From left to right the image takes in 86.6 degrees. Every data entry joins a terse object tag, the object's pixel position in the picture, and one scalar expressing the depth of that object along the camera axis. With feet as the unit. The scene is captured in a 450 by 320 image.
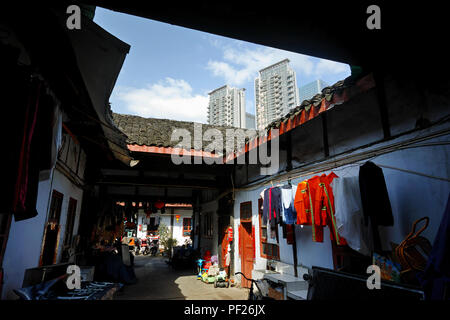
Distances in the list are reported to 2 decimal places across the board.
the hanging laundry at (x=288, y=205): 17.47
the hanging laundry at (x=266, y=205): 20.15
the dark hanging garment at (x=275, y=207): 18.50
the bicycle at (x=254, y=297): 15.71
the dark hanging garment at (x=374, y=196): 11.14
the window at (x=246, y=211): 28.58
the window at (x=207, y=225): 42.71
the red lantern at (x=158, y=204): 41.65
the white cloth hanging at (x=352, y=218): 12.15
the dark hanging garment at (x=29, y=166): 6.06
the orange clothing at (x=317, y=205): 13.91
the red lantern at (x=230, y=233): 31.50
